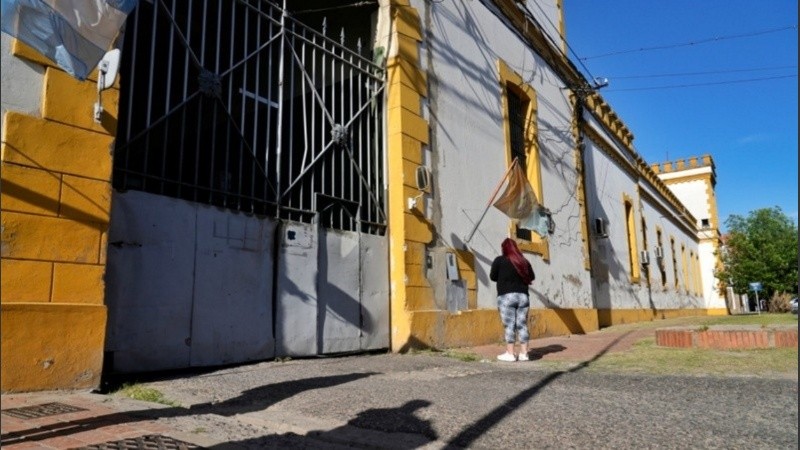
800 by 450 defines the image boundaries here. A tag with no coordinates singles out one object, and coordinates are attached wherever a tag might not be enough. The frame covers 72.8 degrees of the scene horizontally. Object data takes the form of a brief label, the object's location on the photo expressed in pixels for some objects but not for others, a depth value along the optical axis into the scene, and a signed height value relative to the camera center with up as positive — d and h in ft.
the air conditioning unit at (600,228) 48.19 +6.38
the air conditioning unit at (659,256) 70.03 +5.52
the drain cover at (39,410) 9.93 -1.94
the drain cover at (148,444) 8.31 -2.14
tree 99.25 +7.17
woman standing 22.13 +0.15
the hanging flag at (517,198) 28.89 +5.57
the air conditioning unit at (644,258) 61.47 +4.61
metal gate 15.48 +4.54
